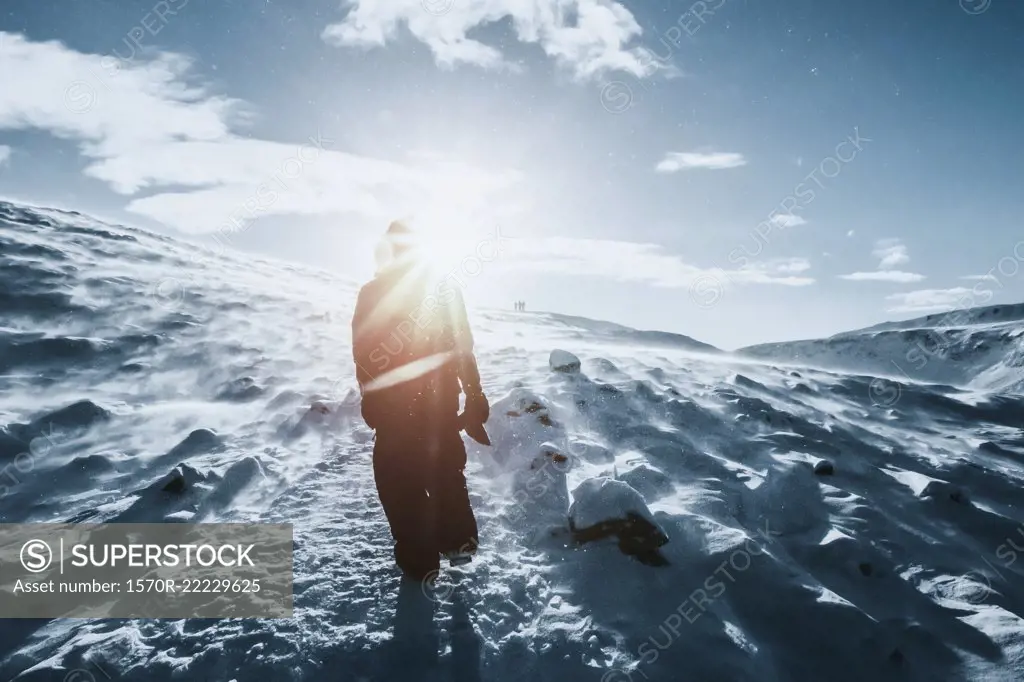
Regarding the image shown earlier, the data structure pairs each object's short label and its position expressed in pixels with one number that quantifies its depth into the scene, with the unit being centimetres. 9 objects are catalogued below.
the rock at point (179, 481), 454
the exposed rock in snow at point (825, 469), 537
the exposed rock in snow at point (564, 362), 780
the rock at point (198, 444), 536
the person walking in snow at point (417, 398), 357
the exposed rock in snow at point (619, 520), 387
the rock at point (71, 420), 544
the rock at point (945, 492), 496
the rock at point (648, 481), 481
